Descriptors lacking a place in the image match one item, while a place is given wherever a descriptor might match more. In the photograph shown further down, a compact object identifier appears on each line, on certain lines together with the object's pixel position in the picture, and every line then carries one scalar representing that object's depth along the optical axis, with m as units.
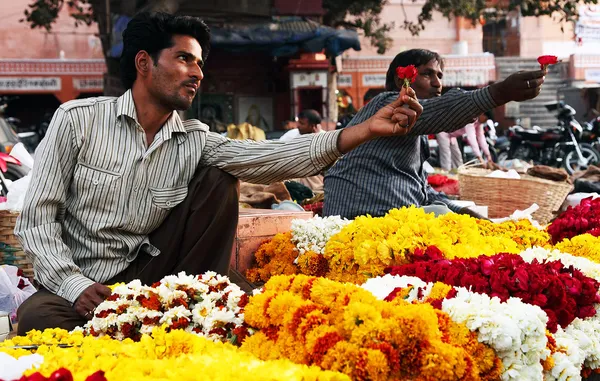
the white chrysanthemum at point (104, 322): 2.92
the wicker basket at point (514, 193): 7.11
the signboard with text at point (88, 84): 23.03
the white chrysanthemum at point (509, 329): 2.50
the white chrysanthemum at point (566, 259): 3.54
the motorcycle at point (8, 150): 5.89
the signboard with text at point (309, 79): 16.64
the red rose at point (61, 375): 1.95
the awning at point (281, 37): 14.31
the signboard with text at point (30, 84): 22.17
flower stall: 2.23
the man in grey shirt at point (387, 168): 4.84
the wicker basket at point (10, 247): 5.07
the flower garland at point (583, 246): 4.05
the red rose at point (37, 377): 1.97
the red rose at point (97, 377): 1.95
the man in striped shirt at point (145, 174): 3.49
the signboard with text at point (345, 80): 24.59
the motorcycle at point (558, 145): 16.22
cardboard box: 4.98
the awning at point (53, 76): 22.22
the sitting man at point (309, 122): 9.57
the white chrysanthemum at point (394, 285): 2.84
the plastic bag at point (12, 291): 4.39
